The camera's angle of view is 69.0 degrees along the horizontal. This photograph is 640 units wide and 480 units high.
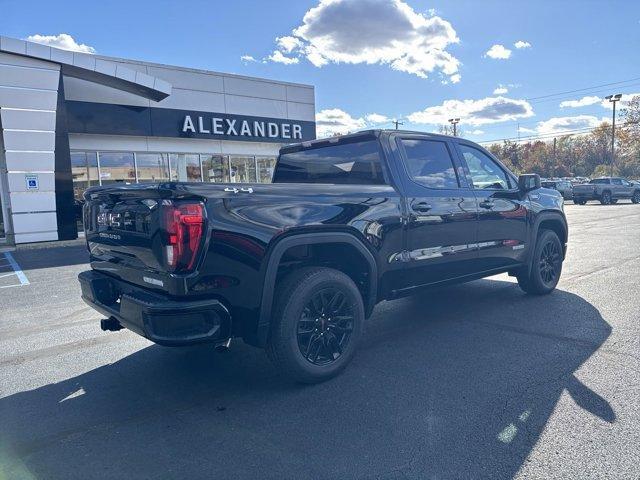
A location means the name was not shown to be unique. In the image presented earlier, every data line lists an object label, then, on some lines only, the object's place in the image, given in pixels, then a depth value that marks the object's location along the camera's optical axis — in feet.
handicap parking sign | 43.42
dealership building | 42.68
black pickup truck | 9.49
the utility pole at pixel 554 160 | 242.99
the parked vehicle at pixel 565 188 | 104.32
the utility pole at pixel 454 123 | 198.18
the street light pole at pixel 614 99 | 160.35
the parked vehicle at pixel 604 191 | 93.15
